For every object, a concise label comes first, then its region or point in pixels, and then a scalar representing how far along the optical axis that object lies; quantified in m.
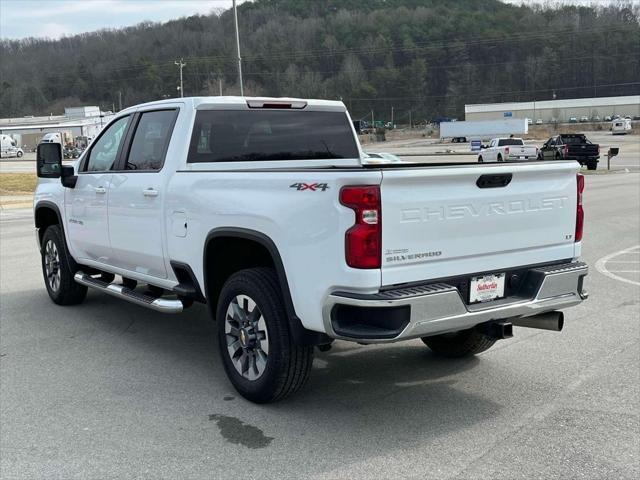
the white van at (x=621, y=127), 92.25
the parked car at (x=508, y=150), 36.22
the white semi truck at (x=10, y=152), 75.69
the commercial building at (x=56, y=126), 100.94
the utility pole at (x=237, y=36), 28.86
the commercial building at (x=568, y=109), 129.75
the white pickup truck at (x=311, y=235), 3.65
